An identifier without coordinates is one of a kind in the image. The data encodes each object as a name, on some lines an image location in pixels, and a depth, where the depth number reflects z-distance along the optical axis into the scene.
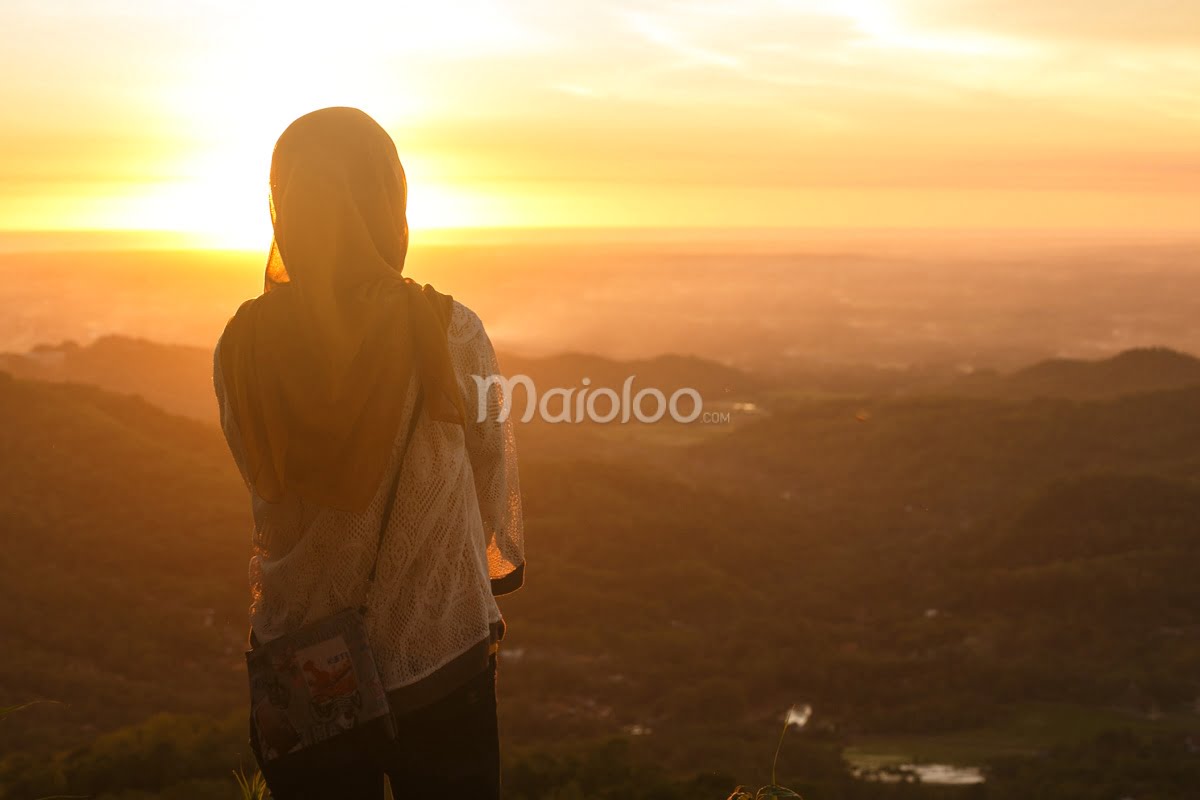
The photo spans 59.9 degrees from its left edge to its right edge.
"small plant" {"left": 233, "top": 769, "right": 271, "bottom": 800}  4.21
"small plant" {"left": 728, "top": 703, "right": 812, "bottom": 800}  3.10
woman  2.14
